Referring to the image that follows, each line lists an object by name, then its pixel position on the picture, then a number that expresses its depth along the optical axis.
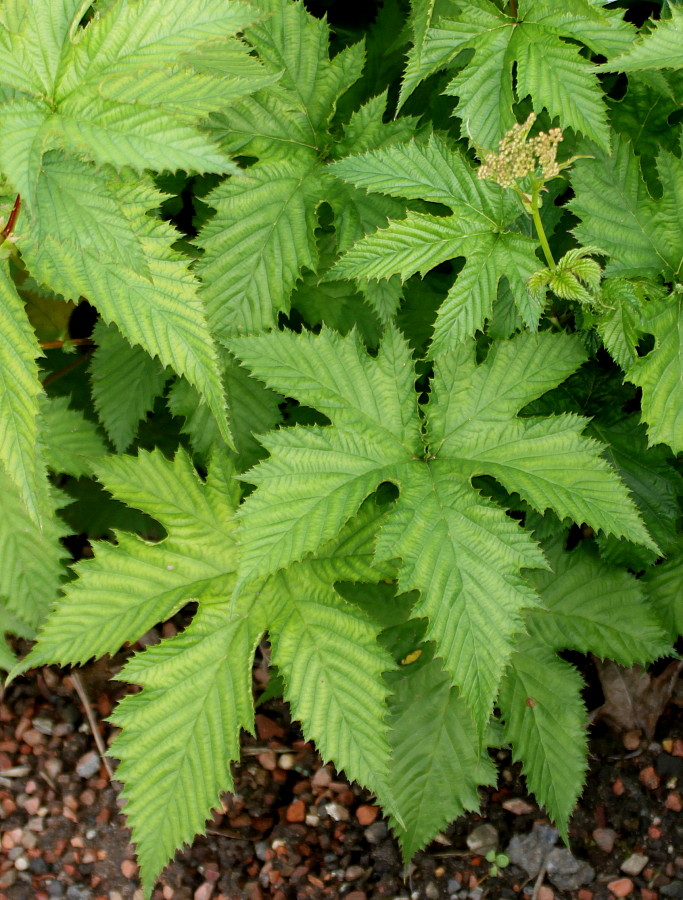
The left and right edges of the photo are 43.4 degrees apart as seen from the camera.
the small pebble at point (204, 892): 2.38
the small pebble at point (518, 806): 2.41
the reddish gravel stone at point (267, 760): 2.57
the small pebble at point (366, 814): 2.44
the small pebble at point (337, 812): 2.46
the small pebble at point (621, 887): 2.27
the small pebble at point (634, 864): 2.30
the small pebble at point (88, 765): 2.62
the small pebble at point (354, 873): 2.37
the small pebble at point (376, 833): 2.41
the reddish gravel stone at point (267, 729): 2.62
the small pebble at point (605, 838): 2.34
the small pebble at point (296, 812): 2.47
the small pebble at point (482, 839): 2.36
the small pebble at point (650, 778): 2.42
